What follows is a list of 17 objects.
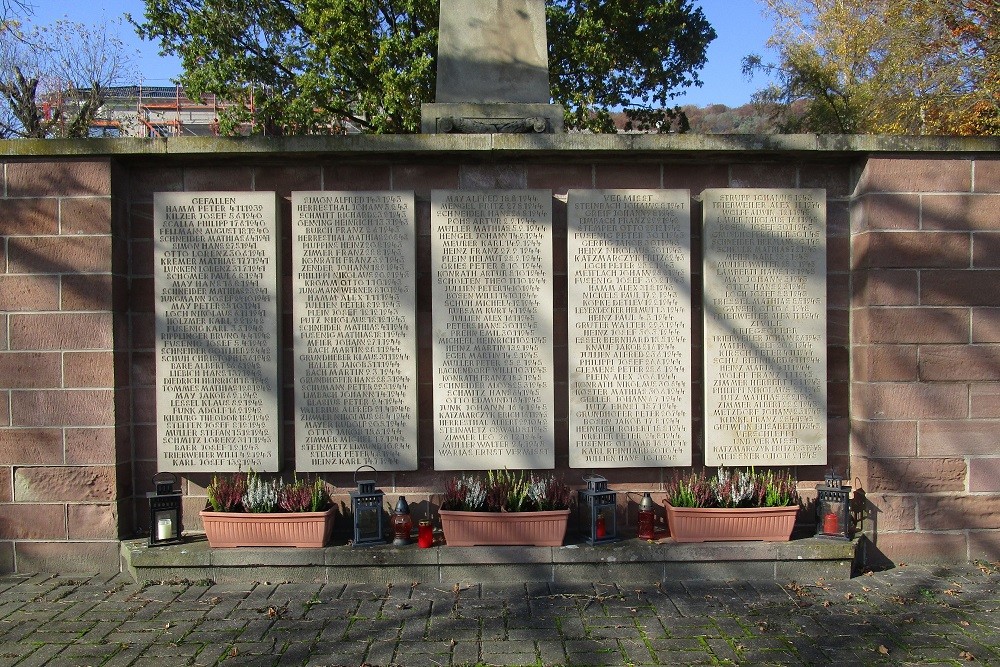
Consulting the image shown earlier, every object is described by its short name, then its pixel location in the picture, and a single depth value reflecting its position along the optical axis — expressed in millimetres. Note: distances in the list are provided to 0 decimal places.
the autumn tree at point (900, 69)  15055
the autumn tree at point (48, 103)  21703
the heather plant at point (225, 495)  4789
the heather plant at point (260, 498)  4770
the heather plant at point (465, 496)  4742
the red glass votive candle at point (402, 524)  4730
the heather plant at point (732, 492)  4832
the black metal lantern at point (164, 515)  4789
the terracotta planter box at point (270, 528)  4688
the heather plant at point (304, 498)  4773
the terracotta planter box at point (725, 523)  4750
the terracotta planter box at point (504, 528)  4672
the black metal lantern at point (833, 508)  4758
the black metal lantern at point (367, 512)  4707
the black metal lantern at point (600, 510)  4727
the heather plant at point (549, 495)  4750
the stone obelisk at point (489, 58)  5426
